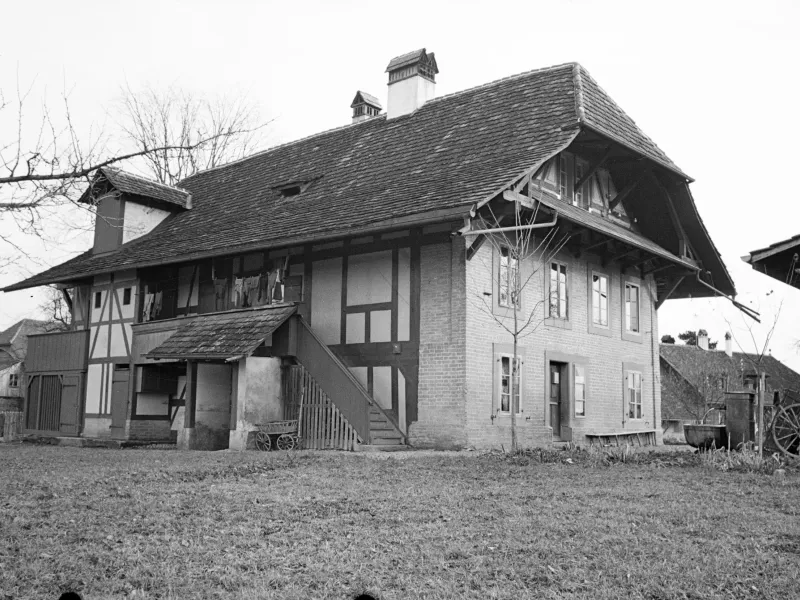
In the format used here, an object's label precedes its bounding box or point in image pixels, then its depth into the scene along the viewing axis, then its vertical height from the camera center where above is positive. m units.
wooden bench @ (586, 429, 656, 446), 20.94 -0.60
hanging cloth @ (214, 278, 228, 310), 22.28 +2.94
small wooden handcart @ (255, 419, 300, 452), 17.70 -0.58
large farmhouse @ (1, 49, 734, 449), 17.66 +3.08
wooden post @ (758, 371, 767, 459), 12.95 +0.14
